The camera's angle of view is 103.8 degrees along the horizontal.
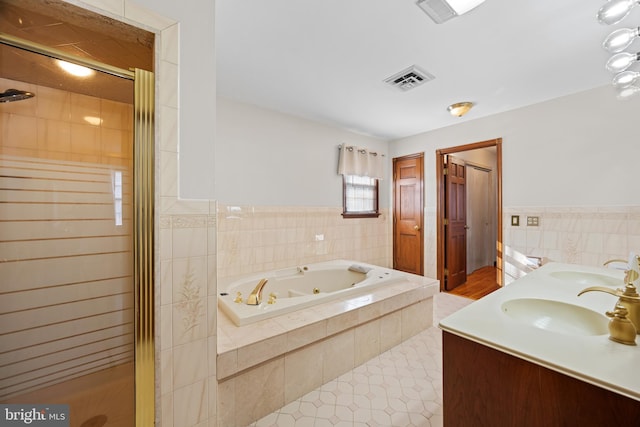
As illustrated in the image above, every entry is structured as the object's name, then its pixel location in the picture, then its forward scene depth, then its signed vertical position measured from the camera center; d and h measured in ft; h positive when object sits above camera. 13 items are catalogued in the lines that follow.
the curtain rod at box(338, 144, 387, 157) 11.61 +3.10
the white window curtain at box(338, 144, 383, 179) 11.48 +2.50
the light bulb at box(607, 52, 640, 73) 3.61 +2.20
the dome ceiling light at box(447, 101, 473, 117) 8.88 +3.77
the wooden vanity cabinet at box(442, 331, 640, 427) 1.85 -1.55
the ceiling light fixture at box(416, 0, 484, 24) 4.50 +3.82
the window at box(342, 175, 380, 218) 11.99 +0.87
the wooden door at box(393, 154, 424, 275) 12.46 -0.08
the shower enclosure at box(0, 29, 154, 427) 3.48 -0.35
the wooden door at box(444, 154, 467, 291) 11.80 -0.52
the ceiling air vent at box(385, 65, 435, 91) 6.93 +3.92
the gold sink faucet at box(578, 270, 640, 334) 2.36 -0.86
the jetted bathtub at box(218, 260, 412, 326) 5.62 -2.15
